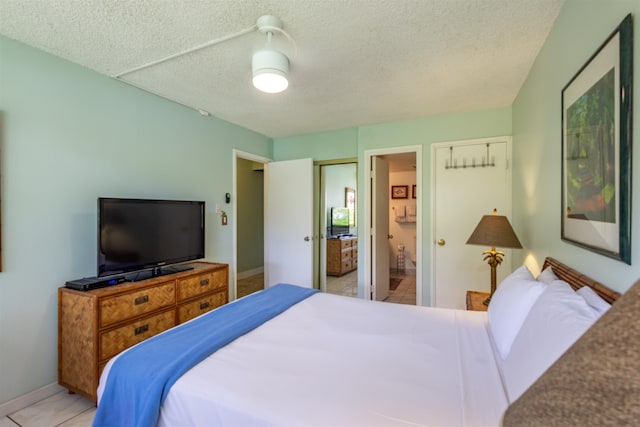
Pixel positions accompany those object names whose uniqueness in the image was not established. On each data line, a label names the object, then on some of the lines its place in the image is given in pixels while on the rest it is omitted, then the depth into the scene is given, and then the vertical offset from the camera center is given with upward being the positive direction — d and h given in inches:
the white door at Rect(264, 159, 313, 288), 157.8 -4.7
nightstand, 91.1 -29.2
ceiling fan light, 71.9 +36.6
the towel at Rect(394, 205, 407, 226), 237.9 +0.1
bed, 39.8 -27.0
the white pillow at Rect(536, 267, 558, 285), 58.8 -13.3
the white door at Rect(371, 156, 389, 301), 151.2 -7.9
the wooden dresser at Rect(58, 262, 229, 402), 75.8 -30.6
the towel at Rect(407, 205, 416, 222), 235.6 +0.5
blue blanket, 45.9 -26.3
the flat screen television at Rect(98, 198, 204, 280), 85.4 -6.6
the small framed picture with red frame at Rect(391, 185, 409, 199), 241.6 +18.7
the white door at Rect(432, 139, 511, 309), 124.3 +2.8
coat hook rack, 125.3 +22.6
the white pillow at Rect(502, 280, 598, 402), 35.7 -16.4
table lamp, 86.8 -6.6
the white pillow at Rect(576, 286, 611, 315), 38.8 -12.5
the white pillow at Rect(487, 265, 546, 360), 52.4 -18.6
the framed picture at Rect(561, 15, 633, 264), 39.3 +10.2
